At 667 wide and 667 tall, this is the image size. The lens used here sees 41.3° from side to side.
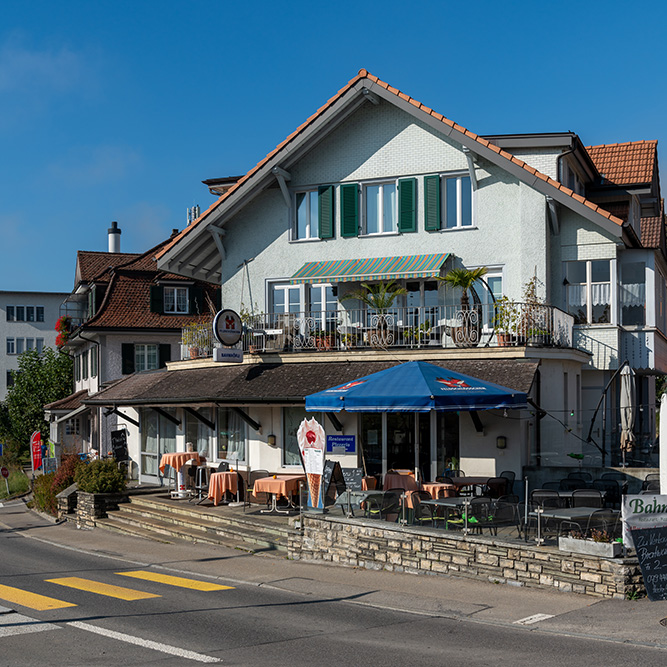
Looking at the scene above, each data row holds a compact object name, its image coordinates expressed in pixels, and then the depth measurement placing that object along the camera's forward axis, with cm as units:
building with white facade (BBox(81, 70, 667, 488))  2086
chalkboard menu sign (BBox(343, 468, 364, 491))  1823
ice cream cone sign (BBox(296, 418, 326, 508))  1716
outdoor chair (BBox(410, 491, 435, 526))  1528
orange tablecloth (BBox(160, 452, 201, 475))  2408
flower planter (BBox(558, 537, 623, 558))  1236
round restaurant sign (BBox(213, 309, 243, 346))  2311
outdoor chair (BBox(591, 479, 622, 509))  1589
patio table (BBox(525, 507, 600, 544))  1323
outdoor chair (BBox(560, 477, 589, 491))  1700
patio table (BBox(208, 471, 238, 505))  2178
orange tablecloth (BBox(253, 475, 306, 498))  1972
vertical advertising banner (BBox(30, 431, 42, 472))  3256
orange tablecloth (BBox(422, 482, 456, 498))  1736
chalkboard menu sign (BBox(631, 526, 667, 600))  1207
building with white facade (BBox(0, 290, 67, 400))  6925
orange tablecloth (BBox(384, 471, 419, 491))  1852
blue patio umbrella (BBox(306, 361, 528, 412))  1672
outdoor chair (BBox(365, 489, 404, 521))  1591
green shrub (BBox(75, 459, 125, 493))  2403
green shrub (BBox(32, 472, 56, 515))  2711
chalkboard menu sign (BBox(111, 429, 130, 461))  2942
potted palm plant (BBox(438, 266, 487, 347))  2127
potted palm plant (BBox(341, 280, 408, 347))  2219
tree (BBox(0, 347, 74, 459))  5081
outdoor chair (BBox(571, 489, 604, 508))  1452
